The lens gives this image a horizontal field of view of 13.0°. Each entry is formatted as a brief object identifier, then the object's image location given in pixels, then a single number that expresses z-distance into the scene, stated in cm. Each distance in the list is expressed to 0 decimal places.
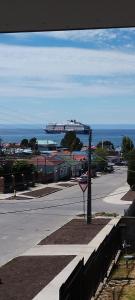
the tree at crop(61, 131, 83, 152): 12055
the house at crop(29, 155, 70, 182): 7249
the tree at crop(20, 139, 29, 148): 13815
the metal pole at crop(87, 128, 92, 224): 3199
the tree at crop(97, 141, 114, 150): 14990
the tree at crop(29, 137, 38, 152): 13551
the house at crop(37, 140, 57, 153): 14071
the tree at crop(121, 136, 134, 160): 9831
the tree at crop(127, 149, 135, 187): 5834
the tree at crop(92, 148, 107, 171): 9256
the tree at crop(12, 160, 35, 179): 6091
